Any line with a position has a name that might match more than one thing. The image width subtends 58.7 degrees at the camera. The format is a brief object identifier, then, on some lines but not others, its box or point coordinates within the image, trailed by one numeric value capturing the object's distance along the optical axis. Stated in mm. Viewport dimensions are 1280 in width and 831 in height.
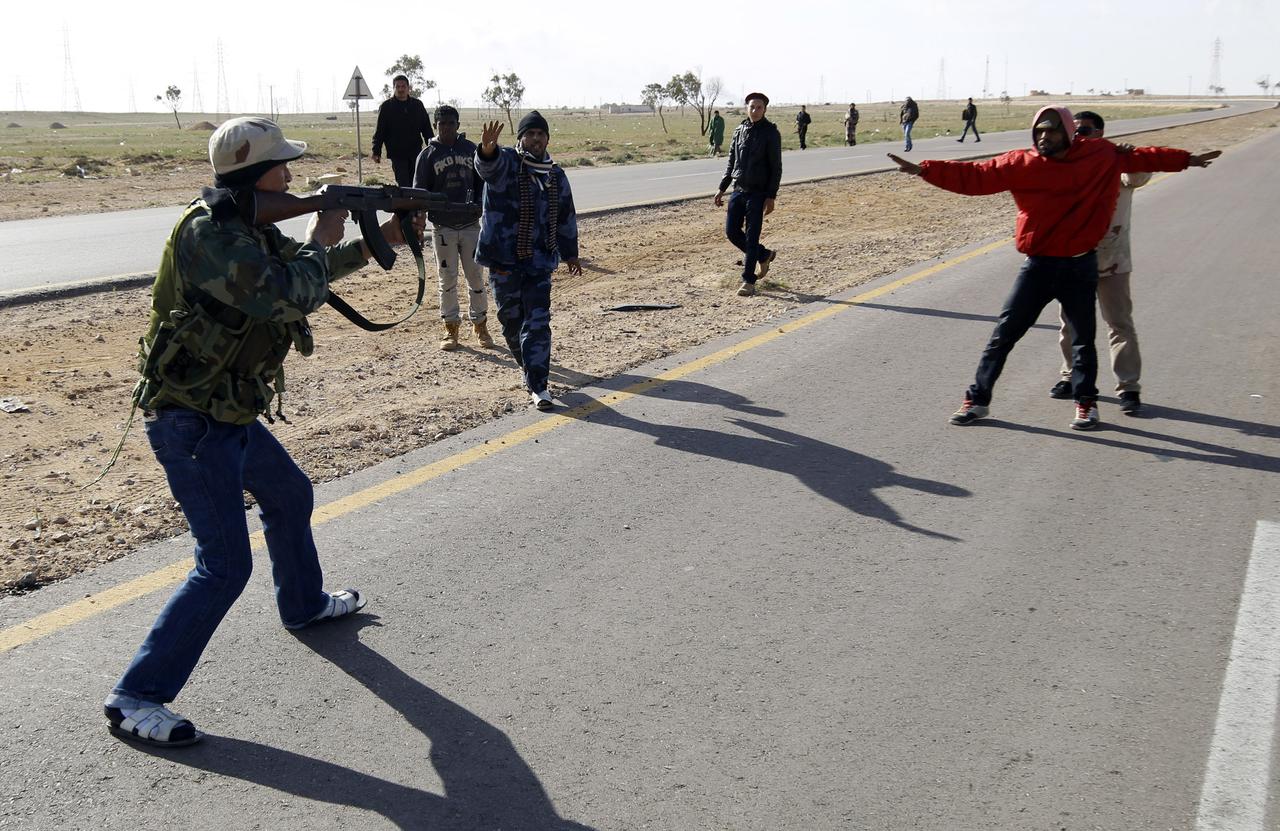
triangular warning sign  21516
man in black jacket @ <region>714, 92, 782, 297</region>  10945
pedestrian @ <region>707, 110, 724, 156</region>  36906
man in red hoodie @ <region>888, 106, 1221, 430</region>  6465
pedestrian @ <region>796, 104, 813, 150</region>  40844
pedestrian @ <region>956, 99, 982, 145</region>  45719
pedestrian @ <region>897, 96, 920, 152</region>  38719
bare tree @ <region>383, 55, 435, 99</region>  111312
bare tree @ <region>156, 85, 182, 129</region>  132250
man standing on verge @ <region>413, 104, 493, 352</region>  8820
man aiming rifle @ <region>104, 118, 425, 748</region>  3354
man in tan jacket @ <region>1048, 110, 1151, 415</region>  7164
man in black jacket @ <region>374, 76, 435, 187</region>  12703
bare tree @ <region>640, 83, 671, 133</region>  104800
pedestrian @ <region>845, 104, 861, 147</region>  44506
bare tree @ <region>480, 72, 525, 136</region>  99500
